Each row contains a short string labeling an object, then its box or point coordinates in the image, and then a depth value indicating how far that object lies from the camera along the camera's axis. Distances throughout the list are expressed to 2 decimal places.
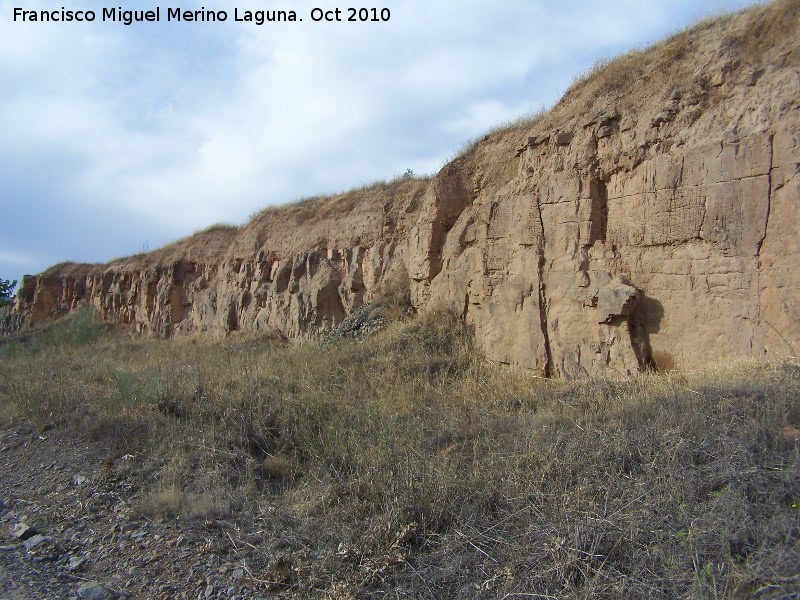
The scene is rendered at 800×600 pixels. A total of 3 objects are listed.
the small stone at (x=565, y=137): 9.63
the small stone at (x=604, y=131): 8.96
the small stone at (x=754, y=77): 7.56
